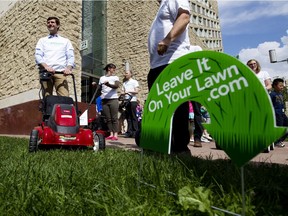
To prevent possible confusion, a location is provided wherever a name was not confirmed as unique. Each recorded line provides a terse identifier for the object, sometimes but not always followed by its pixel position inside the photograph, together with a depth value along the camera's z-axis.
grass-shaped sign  0.76
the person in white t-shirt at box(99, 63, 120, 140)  4.58
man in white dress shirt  3.23
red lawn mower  2.64
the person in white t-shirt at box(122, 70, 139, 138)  5.38
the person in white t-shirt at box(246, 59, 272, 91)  3.76
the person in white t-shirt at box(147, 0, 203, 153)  2.15
